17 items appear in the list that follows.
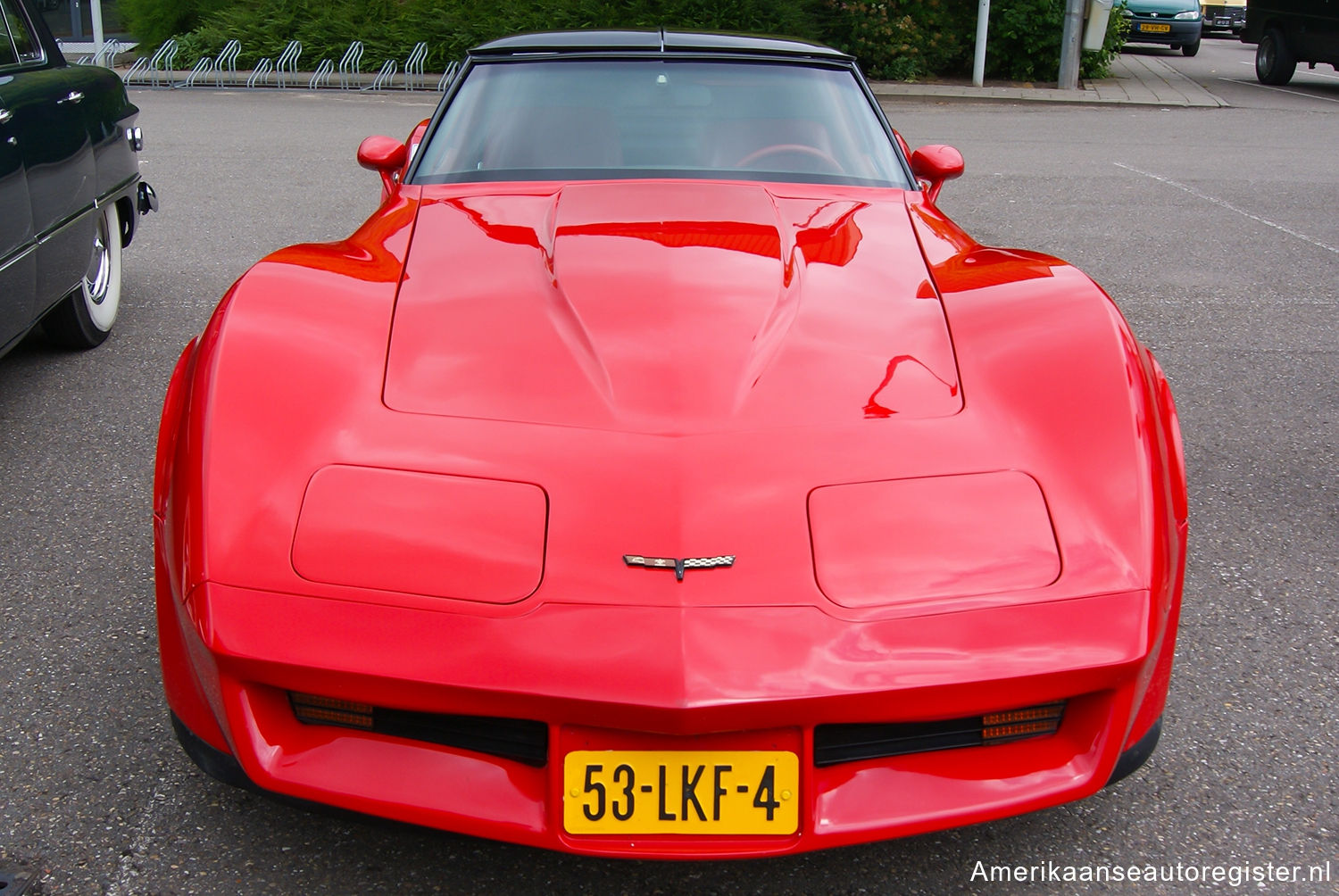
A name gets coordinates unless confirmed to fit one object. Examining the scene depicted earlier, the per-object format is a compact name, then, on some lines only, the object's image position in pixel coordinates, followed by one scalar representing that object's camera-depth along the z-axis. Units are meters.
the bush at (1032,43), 15.97
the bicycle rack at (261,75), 15.79
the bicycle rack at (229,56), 16.66
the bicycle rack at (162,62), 15.87
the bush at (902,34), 16.25
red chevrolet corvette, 1.65
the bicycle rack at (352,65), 16.16
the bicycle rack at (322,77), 15.85
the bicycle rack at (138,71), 15.89
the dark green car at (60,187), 3.66
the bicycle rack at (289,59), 16.53
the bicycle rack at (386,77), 15.76
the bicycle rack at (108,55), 17.53
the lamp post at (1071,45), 15.14
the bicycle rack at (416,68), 16.03
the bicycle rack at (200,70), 15.76
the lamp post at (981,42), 15.40
